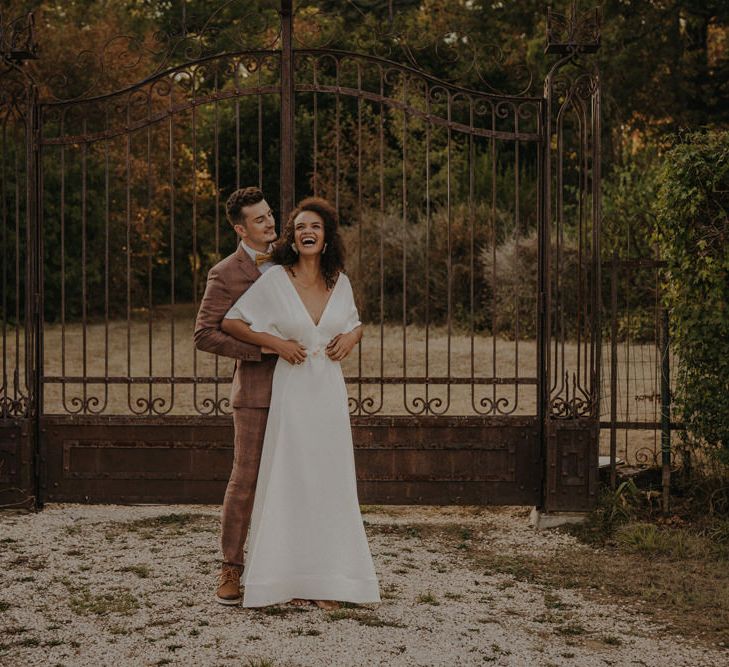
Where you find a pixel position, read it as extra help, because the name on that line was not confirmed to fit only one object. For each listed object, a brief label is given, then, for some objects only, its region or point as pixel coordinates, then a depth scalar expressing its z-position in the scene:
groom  4.52
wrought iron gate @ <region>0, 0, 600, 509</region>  6.23
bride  4.38
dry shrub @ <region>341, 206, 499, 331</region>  15.84
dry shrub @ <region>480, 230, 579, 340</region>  14.89
